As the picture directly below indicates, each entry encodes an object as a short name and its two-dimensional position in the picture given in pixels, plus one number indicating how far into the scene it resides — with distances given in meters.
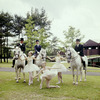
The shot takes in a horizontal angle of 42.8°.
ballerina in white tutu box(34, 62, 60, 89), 7.68
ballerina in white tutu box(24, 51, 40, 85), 9.03
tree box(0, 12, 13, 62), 37.94
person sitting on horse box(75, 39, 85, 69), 10.21
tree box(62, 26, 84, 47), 35.10
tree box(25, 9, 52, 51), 36.86
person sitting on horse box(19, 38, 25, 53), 10.52
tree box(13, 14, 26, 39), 44.36
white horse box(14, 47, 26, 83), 9.03
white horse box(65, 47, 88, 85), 8.67
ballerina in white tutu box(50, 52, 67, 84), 9.14
